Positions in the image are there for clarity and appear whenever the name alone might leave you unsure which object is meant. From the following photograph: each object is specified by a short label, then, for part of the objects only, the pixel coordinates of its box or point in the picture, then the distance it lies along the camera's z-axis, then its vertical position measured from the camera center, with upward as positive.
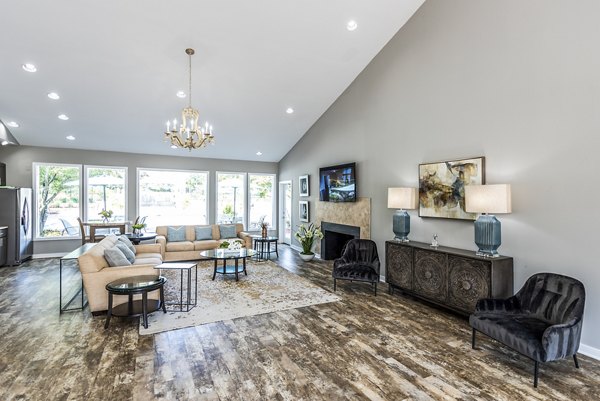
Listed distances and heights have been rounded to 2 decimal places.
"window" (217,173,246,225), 9.44 +0.14
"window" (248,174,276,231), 9.87 +0.08
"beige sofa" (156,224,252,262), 6.96 -1.00
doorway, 9.45 -0.34
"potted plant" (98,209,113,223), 7.39 -0.28
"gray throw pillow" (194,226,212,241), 7.66 -0.79
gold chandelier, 4.32 +1.00
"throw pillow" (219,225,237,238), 7.91 -0.79
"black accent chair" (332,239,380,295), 4.81 -1.06
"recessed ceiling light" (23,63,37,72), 4.60 +2.07
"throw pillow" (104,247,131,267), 4.06 -0.74
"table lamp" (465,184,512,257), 3.38 -0.10
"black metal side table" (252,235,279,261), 7.48 -1.26
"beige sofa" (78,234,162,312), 3.77 -0.91
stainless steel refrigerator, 6.49 -0.36
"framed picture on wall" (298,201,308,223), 8.21 -0.27
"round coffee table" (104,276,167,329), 3.40 -1.00
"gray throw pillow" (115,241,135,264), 4.64 -0.76
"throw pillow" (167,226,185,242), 7.43 -0.78
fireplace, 7.32 -1.00
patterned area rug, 3.78 -1.44
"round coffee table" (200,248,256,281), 5.47 -0.97
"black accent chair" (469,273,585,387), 2.46 -1.12
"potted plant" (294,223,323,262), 7.43 -0.97
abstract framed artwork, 4.01 +0.23
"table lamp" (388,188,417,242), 4.74 -0.07
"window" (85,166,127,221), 7.92 +0.30
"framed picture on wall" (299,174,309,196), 8.14 +0.44
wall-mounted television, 6.36 +0.40
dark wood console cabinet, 3.46 -0.95
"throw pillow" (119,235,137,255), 5.34 -0.71
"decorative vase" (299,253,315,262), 7.39 -1.36
